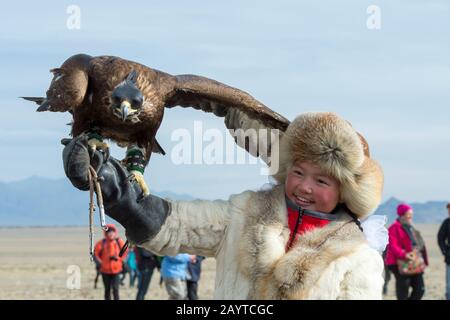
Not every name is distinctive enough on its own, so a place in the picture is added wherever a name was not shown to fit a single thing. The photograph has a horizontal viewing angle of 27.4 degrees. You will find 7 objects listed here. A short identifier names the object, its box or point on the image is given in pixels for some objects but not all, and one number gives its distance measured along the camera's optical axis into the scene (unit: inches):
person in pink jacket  440.5
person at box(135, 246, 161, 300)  469.1
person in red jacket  472.7
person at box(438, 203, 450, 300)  453.4
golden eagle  189.2
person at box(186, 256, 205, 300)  408.5
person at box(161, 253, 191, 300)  405.7
